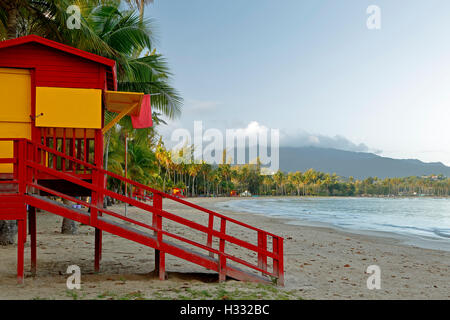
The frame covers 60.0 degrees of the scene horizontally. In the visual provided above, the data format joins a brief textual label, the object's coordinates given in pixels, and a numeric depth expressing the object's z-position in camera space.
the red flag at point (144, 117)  11.12
